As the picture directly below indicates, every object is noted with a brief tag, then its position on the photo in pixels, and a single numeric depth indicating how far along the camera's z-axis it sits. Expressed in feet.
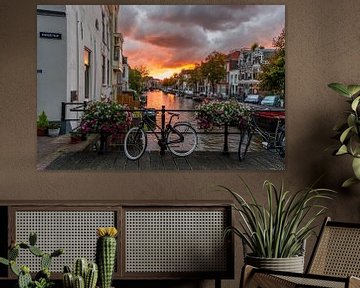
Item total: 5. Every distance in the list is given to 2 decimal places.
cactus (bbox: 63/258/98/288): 10.93
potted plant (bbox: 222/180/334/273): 14.96
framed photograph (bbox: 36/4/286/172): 17.34
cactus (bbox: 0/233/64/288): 11.18
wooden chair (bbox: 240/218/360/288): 14.40
